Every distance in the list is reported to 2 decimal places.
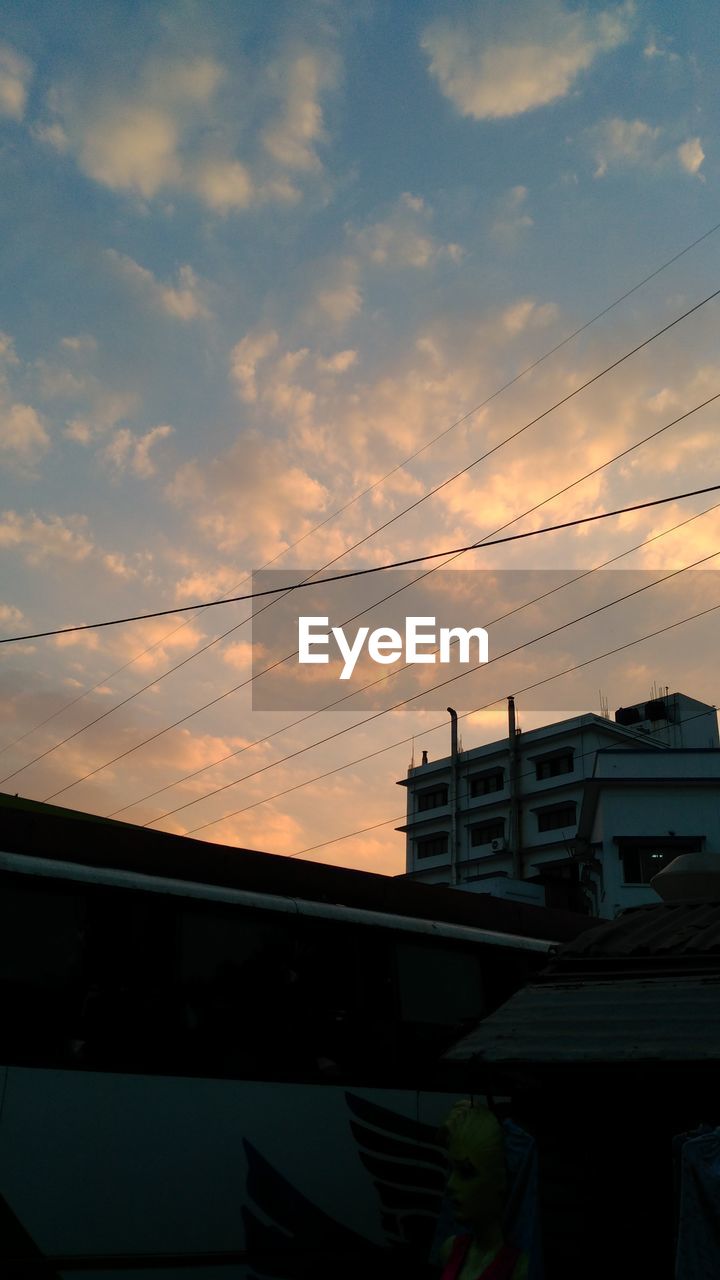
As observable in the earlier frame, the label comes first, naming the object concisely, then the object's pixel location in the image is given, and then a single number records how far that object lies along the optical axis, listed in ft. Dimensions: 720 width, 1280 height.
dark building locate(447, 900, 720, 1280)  18.72
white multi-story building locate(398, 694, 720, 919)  127.95
